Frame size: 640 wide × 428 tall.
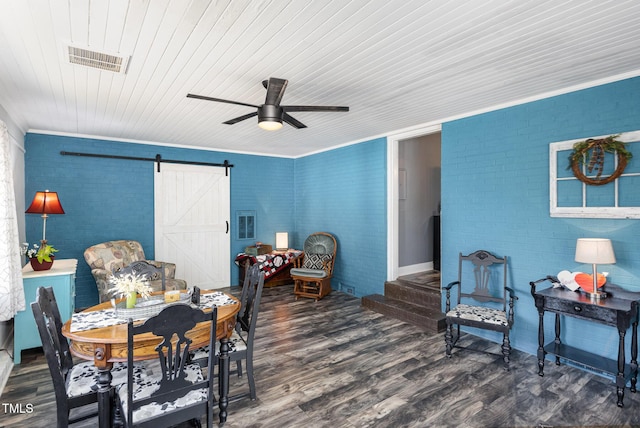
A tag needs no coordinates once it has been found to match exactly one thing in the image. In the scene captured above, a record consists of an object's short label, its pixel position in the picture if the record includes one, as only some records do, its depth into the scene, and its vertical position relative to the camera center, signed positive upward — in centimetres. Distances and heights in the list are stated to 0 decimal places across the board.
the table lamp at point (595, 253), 277 -34
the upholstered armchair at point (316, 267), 551 -92
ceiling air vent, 245 +115
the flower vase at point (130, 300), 239 -61
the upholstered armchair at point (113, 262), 454 -69
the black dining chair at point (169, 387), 175 -96
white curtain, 282 -29
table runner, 214 -70
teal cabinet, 331 -87
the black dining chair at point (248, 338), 254 -100
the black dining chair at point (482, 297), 330 -93
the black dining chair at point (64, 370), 185 -101
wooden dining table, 192 -78
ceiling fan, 273 +84
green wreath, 292 +49
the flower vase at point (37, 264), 354 -53
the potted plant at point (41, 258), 354 -47
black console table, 264 -84
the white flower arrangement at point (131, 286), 237 -51
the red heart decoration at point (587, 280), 294 -59
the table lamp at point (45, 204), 387 +10
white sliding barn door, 584 -17
